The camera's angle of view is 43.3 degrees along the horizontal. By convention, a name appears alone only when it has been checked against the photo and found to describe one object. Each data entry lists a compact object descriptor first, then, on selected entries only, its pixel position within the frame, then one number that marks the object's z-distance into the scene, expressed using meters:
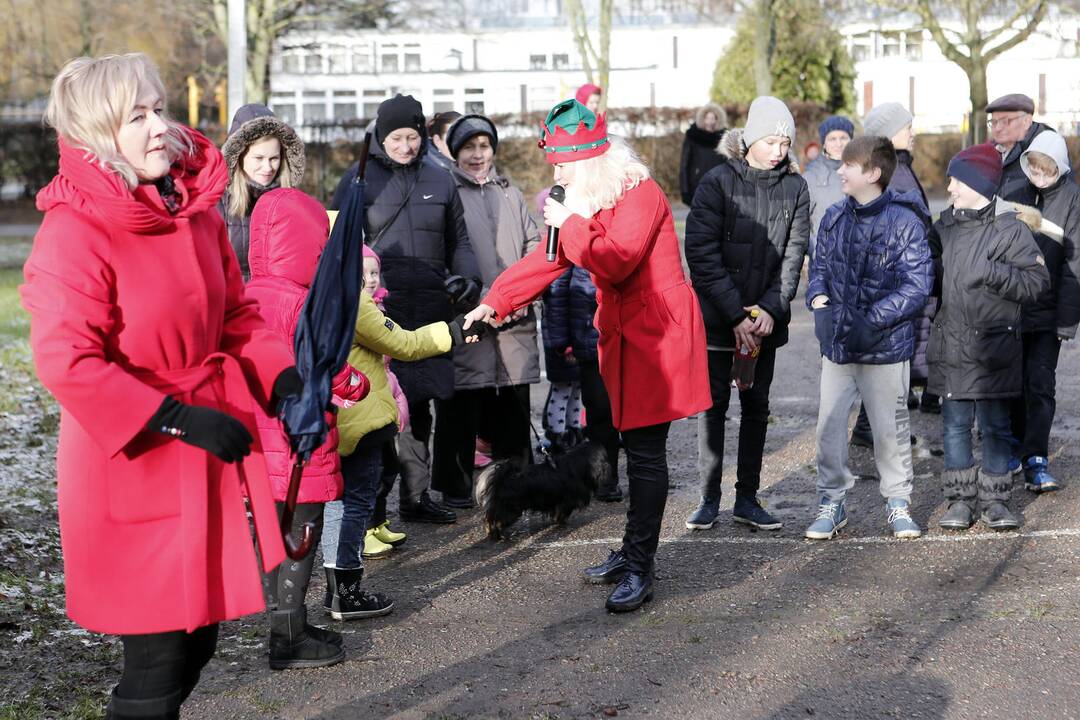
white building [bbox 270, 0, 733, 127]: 55.34
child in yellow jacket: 5.63
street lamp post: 14.83
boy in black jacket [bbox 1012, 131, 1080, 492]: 7.71
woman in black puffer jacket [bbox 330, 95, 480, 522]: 7.12
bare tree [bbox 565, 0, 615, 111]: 37.09
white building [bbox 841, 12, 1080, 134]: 63.94
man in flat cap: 8.33
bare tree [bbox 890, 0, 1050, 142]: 28.17
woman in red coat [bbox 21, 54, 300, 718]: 3.23
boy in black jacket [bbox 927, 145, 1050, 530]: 6.75
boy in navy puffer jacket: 6.63
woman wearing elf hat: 5.52
